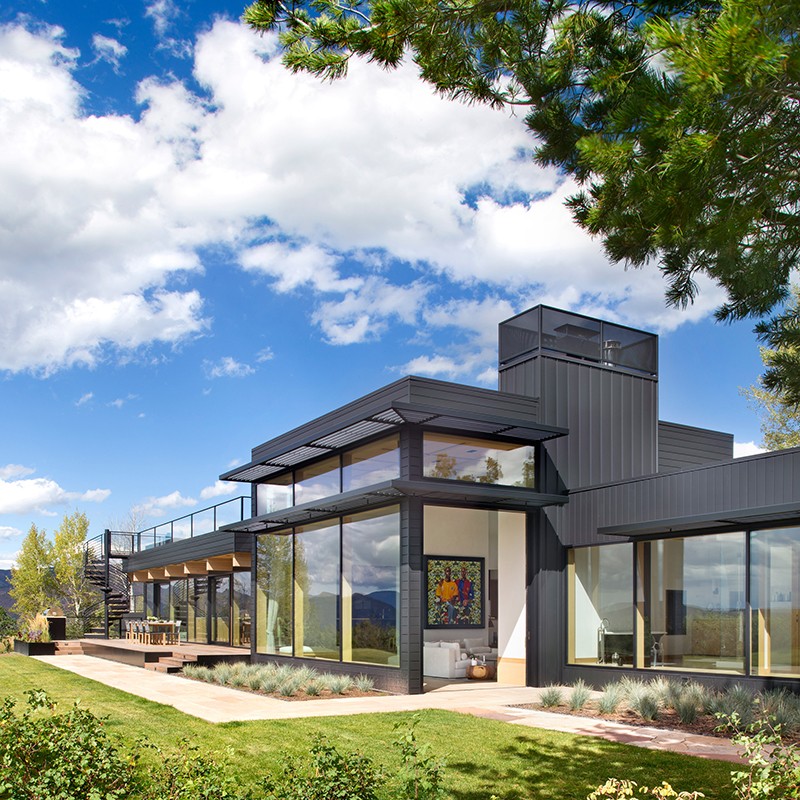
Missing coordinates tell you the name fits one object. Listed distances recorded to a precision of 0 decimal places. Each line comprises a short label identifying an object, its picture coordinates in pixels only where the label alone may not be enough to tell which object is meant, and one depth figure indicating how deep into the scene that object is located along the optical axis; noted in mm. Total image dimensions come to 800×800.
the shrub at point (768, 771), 3789
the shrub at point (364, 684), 13720
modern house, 11906
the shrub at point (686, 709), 10227
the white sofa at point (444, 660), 16453
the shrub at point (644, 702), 10445
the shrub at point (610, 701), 10844
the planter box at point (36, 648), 23422
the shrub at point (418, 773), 4441
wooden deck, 18781
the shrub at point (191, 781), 4730
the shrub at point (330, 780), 4711
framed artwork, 17797
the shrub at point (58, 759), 5227
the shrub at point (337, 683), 13422
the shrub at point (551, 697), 11538
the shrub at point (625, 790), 3899
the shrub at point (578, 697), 11203
